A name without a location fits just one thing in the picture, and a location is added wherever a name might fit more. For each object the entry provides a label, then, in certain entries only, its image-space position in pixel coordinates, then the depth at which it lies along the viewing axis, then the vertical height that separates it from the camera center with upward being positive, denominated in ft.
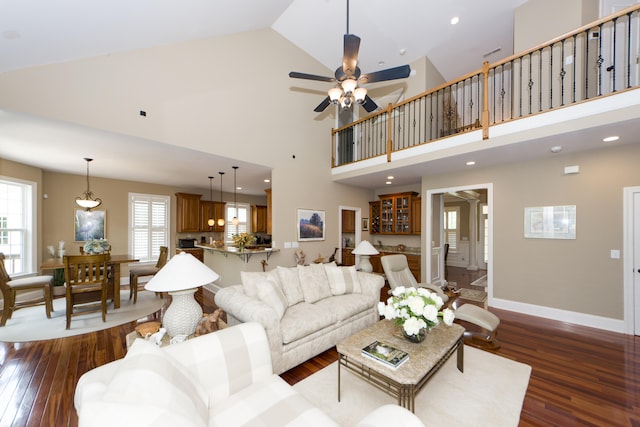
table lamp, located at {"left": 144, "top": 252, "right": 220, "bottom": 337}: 6.12 -1.83
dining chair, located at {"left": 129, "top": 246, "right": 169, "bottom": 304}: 15.39 -3.84
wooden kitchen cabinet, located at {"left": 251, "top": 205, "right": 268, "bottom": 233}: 30.35 -0.65
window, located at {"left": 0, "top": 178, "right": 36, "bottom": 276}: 15.03 -0.88
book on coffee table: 6.04 -3.66
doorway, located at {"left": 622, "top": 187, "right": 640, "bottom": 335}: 11.23 -2.11
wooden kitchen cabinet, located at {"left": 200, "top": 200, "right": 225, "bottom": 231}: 25.65 -0.03
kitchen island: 15.61 -3.28
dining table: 14.02 -3.55
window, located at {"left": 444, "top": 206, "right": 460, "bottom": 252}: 29.04 -1.52
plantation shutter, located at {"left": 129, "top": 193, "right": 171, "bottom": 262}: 21.86 -1.13
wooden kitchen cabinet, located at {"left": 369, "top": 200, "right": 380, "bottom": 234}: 24.21 -0.39
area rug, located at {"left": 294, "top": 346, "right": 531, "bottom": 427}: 6.35 -5.27
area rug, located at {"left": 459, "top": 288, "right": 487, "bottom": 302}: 16.29 -5.69
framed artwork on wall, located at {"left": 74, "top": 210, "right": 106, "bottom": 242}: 19.11 -1.00
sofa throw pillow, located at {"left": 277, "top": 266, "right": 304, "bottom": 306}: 9.99 -3.00
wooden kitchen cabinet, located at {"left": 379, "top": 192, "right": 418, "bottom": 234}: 21.48 +0.02
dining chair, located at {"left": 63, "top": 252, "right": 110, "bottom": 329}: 11.73 -3.31
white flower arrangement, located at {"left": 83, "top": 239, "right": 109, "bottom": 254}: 13.76 -1.94
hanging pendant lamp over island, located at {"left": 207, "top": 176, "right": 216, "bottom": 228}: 24.45 +0.29
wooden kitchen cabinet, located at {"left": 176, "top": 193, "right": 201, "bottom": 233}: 24.22 +0.06
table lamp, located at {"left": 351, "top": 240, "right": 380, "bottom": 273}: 14.26 -2.26
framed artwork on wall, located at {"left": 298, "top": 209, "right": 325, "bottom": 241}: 18.25 -0.89
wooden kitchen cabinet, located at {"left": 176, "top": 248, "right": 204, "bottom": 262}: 23.08 -3.74
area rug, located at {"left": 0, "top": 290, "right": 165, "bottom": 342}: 10.76 -5.42
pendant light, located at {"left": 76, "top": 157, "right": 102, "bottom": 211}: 15.39 +0.66
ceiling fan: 9.55 +5.80
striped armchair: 2.78 -2.83
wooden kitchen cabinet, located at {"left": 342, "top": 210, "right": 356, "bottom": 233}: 24.49 -0.80
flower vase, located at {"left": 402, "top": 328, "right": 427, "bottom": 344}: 7.11 -3.61
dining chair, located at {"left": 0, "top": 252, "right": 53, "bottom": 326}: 11.44 -3.75
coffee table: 5.67 -3.77
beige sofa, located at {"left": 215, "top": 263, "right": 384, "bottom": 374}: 7.82 -3.63
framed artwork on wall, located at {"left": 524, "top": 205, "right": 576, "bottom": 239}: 12.90 -0.47
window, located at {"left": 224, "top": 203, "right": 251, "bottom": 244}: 28.25 -0.87
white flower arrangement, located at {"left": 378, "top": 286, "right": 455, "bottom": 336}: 6.83 -2.82
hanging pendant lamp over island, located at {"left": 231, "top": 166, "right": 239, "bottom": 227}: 17.66 +2.71
